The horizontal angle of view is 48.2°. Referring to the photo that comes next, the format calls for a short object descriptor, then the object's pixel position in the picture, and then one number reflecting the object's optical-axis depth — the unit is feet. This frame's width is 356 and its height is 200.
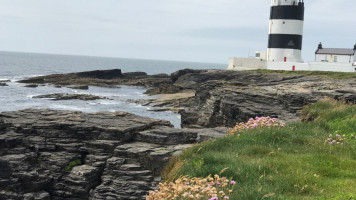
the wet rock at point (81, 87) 232.94
